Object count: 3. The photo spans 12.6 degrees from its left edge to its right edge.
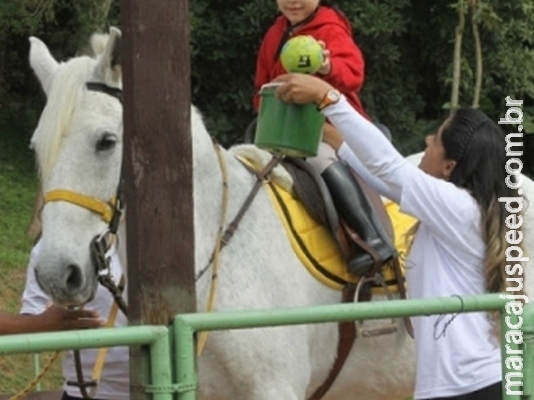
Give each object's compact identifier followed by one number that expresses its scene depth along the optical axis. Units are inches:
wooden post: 230.7
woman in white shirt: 256.7
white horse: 270.1
